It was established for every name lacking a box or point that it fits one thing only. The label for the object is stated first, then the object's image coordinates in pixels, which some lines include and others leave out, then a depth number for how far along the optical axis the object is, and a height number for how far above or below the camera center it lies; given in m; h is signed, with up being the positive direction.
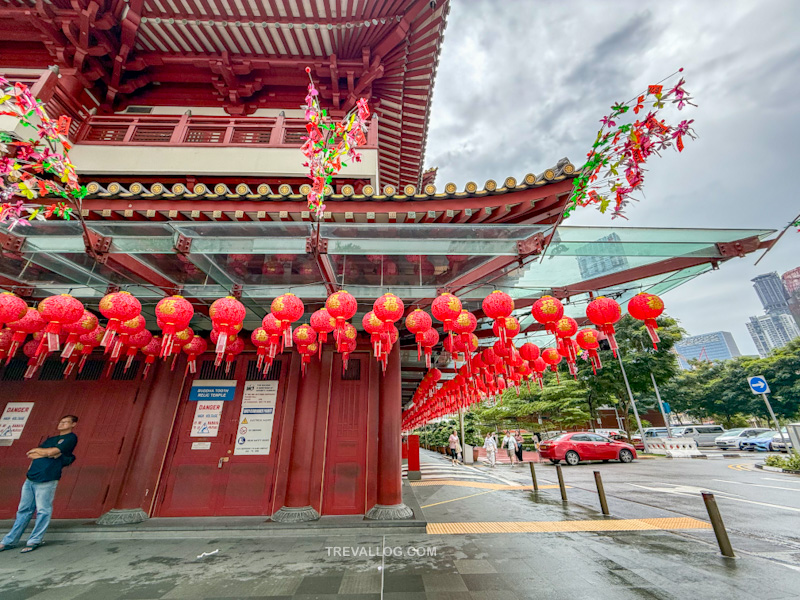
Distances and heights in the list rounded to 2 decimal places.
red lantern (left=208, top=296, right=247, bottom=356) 4.62 +1.67
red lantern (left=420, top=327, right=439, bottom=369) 6.07 +1.74
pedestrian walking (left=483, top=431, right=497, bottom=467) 19.56 -0.52
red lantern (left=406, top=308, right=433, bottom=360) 5.23 +1.73
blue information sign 7.28 +1.08
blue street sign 12.95 +1.83
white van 31.53 +0.45
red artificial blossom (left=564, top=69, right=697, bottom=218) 3.54 +3.10
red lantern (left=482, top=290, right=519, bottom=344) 4.95 +1.83
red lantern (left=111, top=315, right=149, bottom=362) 5.25 +1.72
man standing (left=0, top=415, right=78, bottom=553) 5.18 -0.68
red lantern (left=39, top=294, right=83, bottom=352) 4.54 +1.70
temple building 5.09 +3.01
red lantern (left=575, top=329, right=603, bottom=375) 6.88 +1.90
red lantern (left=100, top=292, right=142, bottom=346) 4.50 +1.72
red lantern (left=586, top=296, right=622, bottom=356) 5.11 +1.79
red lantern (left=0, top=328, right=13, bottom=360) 5.81 +1.73
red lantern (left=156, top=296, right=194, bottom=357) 4.53 +1.62
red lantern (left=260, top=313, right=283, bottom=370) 5.14 +1.61
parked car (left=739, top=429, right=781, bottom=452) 21.88 -0.38
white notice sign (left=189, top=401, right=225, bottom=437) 7.06 +0.48
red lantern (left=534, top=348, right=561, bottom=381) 8.52 +1.96
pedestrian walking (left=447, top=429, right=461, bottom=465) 22.04 -0.38
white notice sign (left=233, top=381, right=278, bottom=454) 7.02 +0.51
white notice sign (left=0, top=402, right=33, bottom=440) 6.88 +0.52
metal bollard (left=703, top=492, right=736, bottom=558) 4.68 -1.15
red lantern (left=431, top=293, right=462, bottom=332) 4.86 +1.80
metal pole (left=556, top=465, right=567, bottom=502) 8.38 -1.11
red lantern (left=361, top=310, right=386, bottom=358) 5.12 +1.64
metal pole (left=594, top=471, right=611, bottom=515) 6.89 -1.08
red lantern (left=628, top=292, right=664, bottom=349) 4.80 +1.75
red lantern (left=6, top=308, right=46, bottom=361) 4.94 +1.67
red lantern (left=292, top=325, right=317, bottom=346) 5.77 +1.71
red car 17.55 -0.53
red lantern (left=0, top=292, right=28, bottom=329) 4.54 +1.76
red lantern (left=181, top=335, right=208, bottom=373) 6.40 +1.72
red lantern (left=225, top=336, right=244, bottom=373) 6.52 +1.73
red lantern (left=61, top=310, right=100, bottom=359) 5.05 +1.67
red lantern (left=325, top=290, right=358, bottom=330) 4.74 +1.80
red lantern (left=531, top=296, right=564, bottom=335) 5.04 +1.81
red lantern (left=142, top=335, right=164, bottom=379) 6.27 +1.68
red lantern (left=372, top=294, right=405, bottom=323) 4.81 +1.79
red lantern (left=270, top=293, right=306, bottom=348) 4.75 +1.78
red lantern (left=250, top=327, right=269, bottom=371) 6.00 +1.73
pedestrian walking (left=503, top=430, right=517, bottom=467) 21.09 -0.52
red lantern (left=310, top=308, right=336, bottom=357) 5.11 +1.71
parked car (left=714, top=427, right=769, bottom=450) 24.12 -0.12
